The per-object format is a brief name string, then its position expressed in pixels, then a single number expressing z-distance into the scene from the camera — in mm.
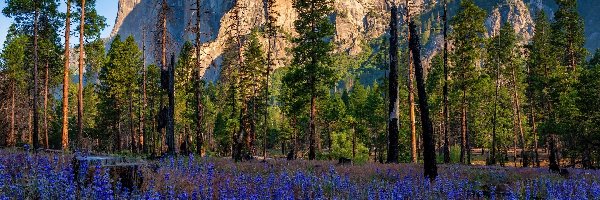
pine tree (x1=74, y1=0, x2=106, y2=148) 25938
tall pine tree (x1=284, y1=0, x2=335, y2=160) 29031
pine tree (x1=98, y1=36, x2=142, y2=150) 43719
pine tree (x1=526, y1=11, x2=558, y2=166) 41062
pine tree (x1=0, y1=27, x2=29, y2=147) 41312
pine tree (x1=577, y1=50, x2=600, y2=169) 29422
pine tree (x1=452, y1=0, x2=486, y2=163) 32500
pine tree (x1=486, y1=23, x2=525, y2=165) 41062
